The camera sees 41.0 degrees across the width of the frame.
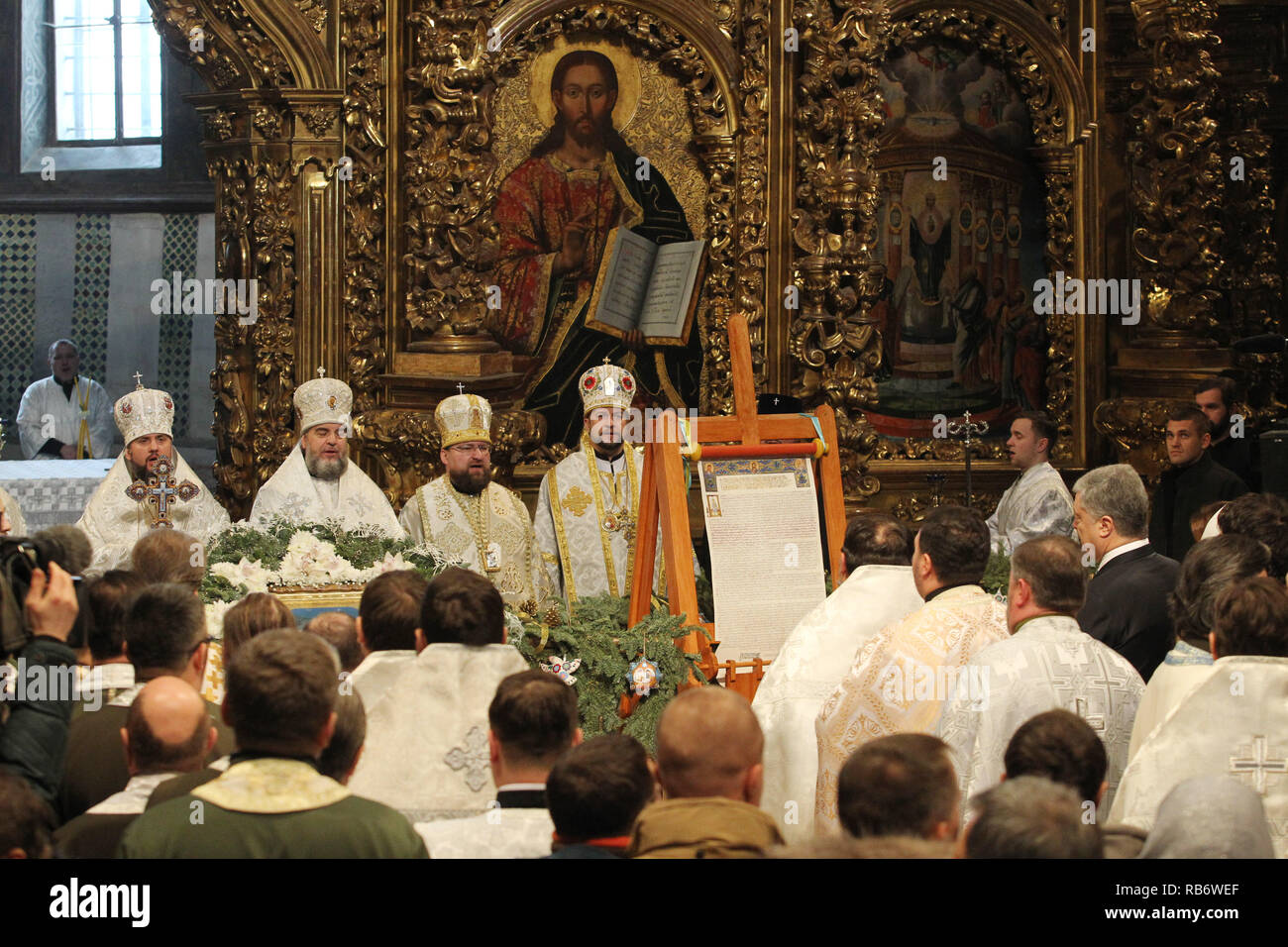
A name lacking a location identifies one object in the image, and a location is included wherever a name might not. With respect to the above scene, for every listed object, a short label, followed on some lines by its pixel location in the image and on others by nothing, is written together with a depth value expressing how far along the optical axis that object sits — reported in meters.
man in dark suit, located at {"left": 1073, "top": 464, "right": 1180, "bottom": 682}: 6.43
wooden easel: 7.60
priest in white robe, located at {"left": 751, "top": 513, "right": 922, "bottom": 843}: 6.28
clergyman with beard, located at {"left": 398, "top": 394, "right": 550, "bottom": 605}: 9.45
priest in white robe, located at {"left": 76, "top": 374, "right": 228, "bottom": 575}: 8.73
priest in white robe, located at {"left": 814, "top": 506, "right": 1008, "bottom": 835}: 5.63
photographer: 4.38
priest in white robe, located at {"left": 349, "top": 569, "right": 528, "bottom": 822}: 5.04
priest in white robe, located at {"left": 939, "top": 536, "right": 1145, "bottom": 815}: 5.17
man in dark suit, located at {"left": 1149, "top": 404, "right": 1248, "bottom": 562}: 9.43
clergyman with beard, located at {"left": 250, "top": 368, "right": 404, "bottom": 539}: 9.05
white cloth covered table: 11.43
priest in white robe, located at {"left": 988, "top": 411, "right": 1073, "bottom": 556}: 9.99
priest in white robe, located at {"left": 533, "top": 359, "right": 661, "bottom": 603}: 9.73
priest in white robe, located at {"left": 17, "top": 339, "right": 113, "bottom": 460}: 16.08
